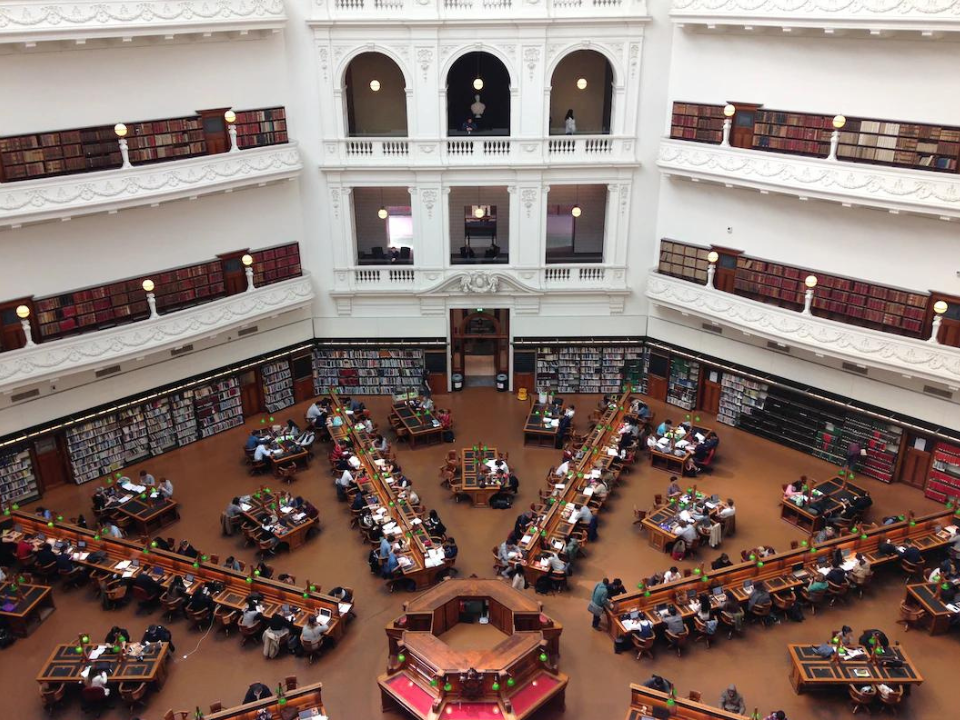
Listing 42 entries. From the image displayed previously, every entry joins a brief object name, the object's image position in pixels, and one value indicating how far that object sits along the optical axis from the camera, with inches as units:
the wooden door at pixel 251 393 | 921.5
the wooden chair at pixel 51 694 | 558.3
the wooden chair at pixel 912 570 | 681.6
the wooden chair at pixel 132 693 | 559.5
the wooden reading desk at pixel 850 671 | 554.3
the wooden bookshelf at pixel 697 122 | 826.2
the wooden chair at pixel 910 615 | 628.4
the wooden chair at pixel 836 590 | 647.8
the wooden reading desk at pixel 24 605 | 624.7
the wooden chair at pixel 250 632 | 609.9
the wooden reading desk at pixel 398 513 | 671.8
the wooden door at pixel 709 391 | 921.5
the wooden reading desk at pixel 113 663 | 559.8
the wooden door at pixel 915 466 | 786.2
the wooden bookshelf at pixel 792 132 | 757.0
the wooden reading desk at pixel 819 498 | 737.6
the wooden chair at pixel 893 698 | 549.0
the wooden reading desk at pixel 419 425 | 877.8
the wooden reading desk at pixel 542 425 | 873.5
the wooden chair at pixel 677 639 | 605.0
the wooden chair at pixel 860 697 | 550.6
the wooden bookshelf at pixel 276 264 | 879.7
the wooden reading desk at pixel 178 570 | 621.0
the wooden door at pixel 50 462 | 788.0
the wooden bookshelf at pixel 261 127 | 828.0
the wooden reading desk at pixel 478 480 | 780.0
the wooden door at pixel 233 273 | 855.7
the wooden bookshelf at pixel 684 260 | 880.8
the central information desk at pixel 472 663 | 540.7
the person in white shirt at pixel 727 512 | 729.0
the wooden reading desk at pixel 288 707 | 520.7
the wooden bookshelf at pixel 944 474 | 759.1
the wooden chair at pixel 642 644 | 599.5
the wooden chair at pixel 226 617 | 619.2
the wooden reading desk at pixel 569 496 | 681.6
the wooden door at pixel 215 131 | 803.3
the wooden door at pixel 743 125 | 797.7
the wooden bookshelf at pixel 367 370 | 969.5
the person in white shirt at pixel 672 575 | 641.0
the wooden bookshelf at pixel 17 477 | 762.8
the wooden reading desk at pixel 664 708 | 518.3
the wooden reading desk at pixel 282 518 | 716.7
